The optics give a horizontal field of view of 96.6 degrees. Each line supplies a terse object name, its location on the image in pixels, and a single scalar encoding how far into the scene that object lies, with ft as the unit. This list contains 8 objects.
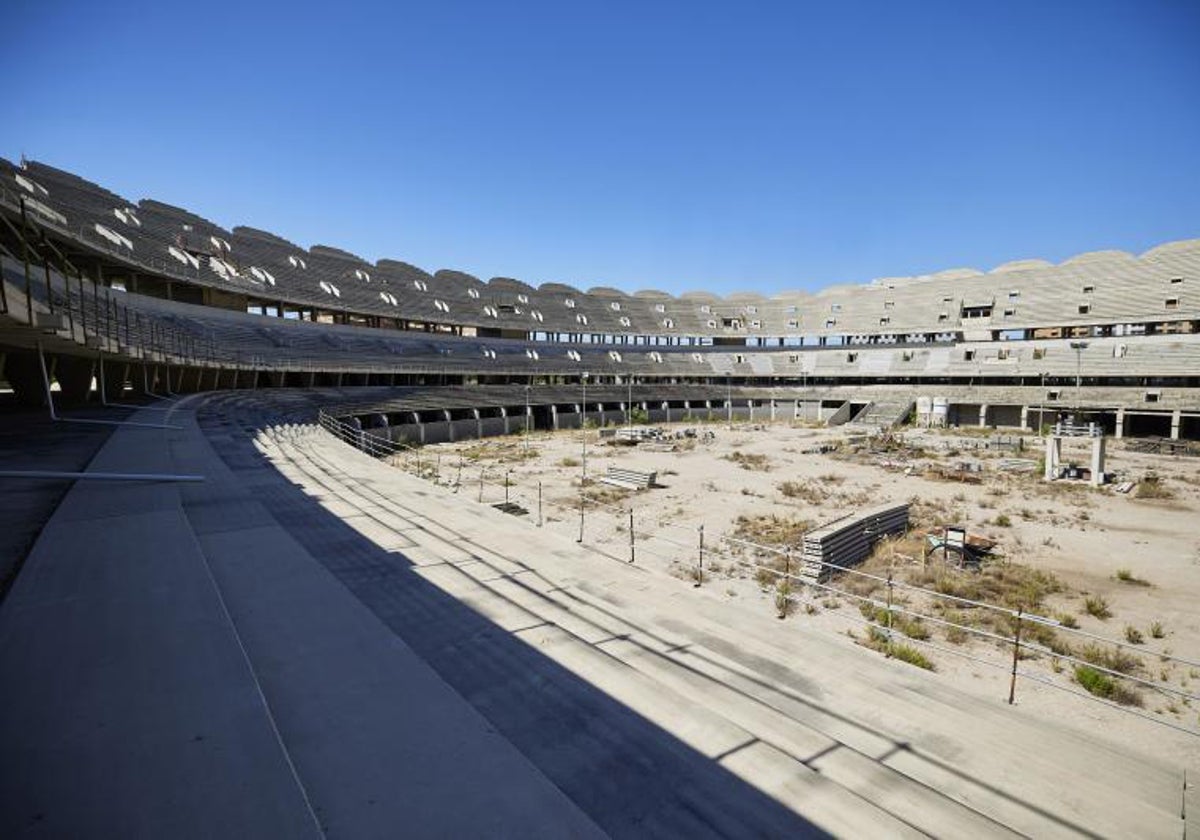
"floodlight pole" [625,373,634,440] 170.99
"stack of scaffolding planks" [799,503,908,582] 42.19
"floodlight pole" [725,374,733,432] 205.26
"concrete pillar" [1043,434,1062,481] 85.87
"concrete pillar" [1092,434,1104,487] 80.85
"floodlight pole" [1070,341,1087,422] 144.60
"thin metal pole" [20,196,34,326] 23.45
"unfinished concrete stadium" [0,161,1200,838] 9.91
